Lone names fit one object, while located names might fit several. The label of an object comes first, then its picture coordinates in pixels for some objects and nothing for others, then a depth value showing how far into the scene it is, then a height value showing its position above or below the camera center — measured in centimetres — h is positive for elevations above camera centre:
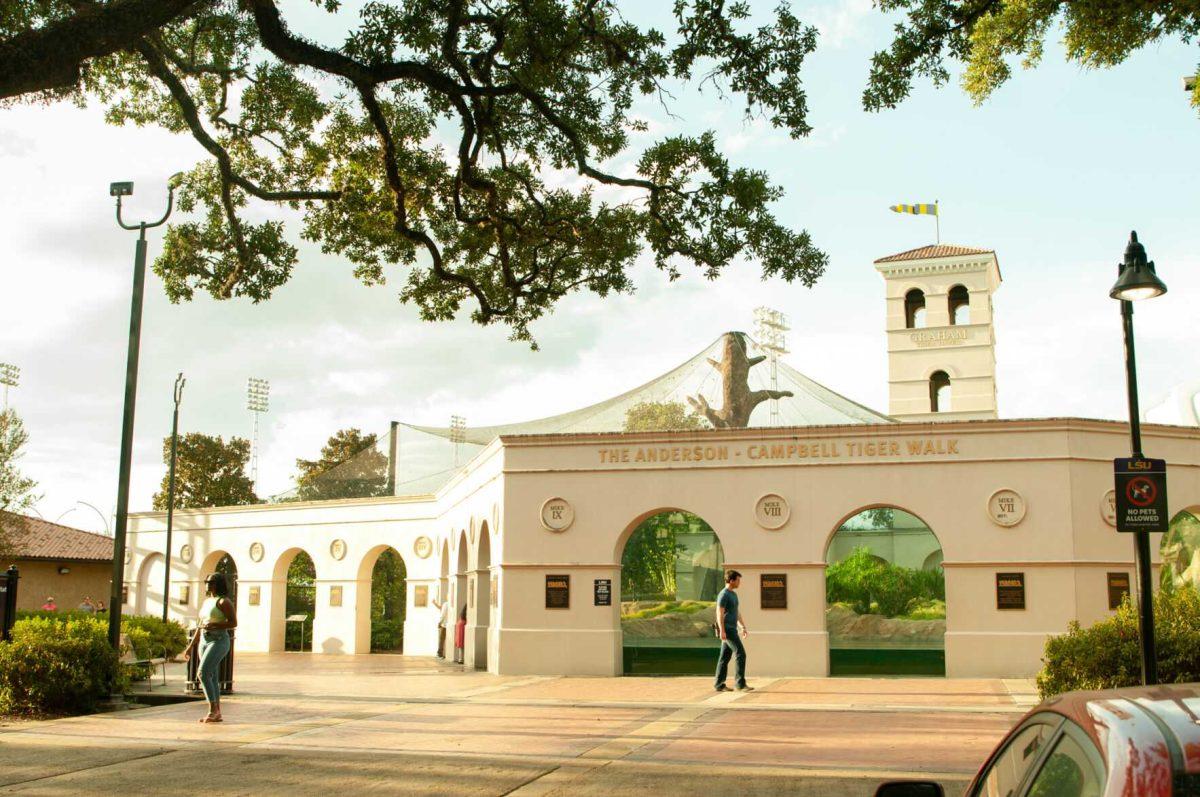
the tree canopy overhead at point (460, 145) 1108 +469
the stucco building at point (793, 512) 1900 +69
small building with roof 4475 -45
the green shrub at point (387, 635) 3428 -258
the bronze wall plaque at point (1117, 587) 1889 -62
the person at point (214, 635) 1288 -97
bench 1559 -148
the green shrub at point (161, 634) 2300 -176
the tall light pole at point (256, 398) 5916 +808
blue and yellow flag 5784 +1749
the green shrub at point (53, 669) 1343 -141
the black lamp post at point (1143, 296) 976 +221
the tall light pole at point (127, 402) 1475 +203
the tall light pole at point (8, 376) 5397 +855
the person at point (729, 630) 1669 -117
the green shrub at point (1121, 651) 1174 -107
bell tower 5019 +984
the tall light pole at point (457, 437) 3189 +326
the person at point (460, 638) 2564 -197
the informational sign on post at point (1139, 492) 1023 +53
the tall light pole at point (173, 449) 3100 +281
